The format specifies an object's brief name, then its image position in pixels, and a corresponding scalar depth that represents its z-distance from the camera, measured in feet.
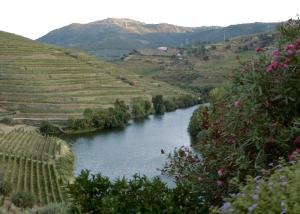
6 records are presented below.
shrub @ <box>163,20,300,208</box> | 21.83
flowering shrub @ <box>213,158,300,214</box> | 14.39
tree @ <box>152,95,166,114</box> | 305.94
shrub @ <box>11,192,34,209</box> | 90.76
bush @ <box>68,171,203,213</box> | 25.49
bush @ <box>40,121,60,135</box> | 232.94
